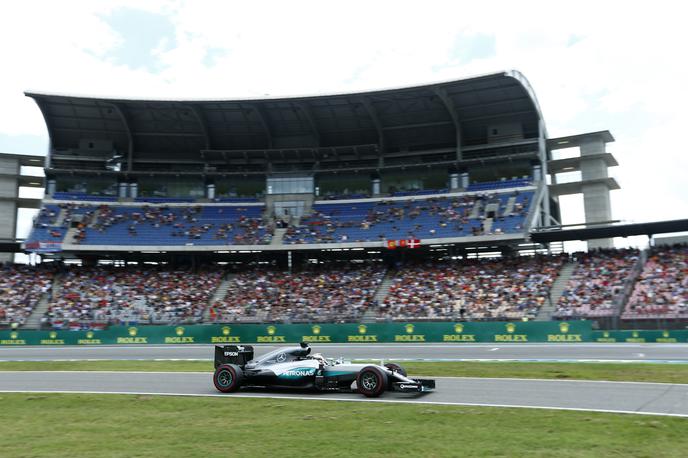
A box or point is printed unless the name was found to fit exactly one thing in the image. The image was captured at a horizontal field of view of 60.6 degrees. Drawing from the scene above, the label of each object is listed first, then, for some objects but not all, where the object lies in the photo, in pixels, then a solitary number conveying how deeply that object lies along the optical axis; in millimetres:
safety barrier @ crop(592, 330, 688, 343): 32031
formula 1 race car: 14594
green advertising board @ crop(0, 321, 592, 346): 34375
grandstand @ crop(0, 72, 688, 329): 45906
